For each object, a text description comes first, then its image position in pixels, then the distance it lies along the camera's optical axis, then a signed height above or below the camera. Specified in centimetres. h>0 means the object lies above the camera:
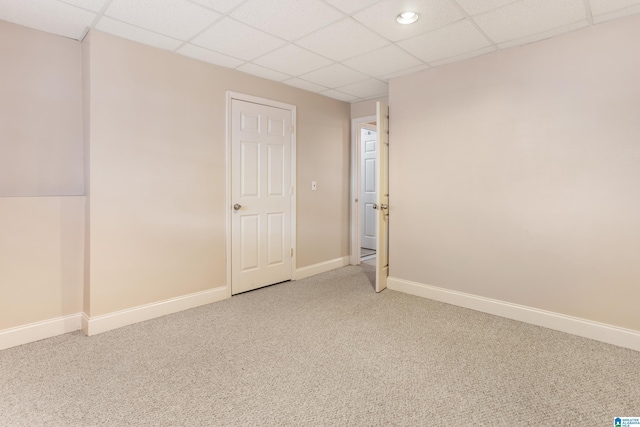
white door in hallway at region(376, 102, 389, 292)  364 +16
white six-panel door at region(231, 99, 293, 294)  360 +14
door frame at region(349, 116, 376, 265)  494 +33
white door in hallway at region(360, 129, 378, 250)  624 +36
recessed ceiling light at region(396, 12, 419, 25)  235 +137
